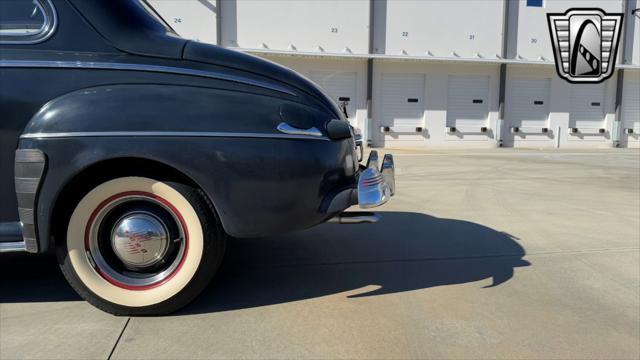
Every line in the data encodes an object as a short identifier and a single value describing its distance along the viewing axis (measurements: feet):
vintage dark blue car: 8.14
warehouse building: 56.59
